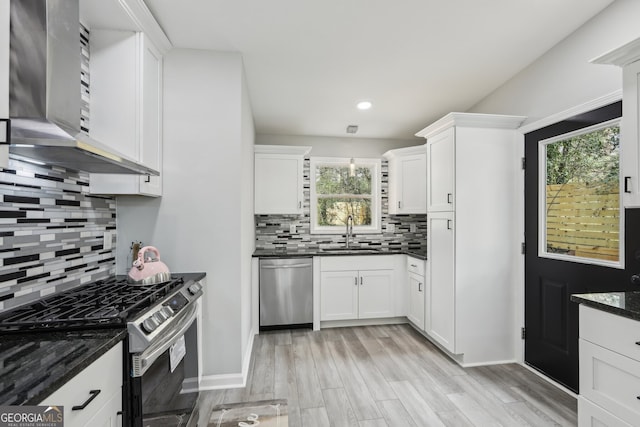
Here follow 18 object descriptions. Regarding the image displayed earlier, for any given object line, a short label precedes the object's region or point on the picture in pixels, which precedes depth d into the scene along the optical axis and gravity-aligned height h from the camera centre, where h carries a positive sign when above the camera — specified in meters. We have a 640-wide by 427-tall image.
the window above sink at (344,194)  4.42 +0.33
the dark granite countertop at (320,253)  3.51 -0.44
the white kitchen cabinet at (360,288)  3.65 -0.87
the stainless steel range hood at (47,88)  1.11 +0.52
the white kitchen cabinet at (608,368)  1.32 -0.70
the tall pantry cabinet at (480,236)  2.72 -0.17
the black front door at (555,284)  2.03 -0.51
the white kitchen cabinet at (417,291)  3.33 -0.83
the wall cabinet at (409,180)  3.99 +0.49
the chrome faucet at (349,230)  4.37 -0.20
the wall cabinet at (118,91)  1.93 +0.79
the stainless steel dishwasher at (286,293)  3.54 -0.89
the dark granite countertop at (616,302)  1.35 -0.41
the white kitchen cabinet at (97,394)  0.86 -0.57
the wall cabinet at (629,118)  1.54 +0.51
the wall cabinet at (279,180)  3.88 +0.47
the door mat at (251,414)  1.78 -1.22
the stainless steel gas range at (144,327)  1.20 -0.50
